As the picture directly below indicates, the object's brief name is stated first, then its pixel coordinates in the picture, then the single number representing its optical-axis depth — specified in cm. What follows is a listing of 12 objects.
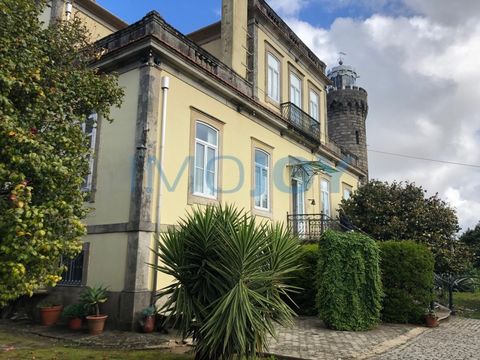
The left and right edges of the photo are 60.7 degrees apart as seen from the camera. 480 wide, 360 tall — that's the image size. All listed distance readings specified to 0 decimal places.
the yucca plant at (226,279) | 518
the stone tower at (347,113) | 2994
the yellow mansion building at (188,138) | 928
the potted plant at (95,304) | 828
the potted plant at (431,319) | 982
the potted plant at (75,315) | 862
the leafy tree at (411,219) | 1627
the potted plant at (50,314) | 923
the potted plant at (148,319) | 823
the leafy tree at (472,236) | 2844
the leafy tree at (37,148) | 425
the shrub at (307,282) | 1090
